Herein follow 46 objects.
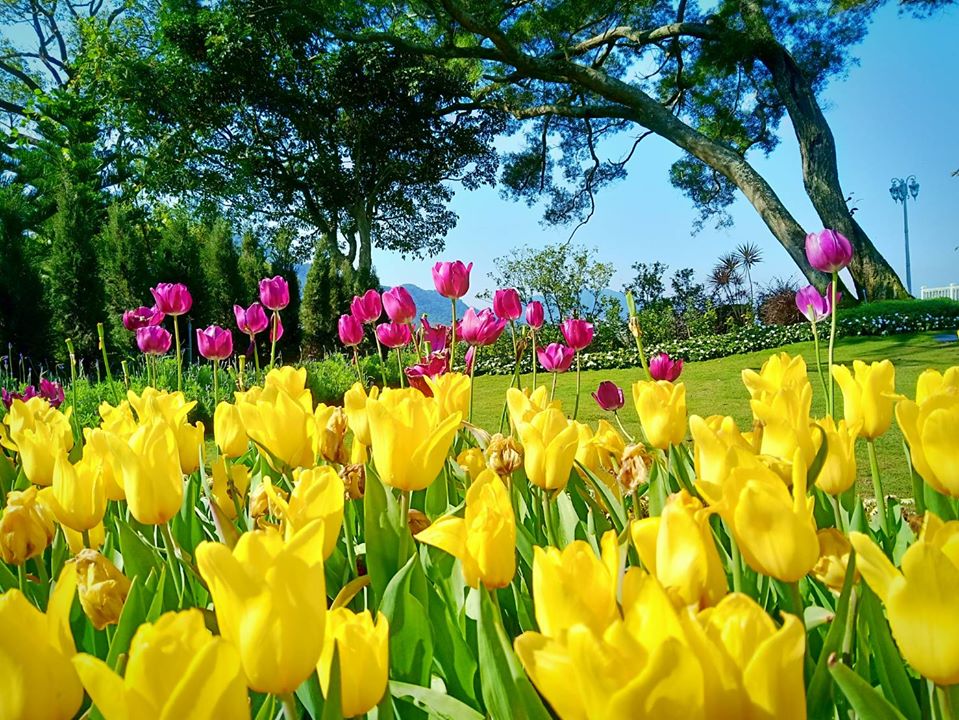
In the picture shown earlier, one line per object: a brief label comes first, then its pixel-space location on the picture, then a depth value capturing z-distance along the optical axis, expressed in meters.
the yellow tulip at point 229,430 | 1.19
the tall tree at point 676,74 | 14.78
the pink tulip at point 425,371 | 1.65
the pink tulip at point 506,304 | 1.82
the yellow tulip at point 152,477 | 0.79
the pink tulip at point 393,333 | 1.99
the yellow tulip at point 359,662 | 0.47
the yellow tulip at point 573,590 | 0.44
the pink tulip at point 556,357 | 1.96
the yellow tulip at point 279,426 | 1.01
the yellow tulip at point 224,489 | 1.11
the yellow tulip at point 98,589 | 0.67
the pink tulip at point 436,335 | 2.19
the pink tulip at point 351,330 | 2.23
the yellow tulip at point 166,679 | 0.36
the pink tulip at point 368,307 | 2.07
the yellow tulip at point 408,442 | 0.78
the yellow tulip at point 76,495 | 0.83
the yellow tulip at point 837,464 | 0.82
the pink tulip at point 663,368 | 1.75
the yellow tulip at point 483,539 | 0.57
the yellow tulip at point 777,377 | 1.01
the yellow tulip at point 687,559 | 0.50
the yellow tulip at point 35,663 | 0.42
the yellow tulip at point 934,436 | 0.69
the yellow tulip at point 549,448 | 0.86
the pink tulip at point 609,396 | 1.73
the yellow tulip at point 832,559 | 0.65
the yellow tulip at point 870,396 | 0.96
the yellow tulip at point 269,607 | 0.42
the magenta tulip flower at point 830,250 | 1.58
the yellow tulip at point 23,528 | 0.84
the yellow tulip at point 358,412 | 1.06
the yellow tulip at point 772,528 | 0.52
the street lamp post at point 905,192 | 26.70
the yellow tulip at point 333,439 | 1.11
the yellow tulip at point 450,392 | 1.14
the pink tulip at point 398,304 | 1.79
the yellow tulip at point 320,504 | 0.62
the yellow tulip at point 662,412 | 1.10
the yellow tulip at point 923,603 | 0.42
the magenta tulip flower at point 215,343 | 2.33
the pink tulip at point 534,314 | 1.97
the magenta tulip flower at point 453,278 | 1.74
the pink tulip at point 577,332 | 1.91
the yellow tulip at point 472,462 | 1.11
